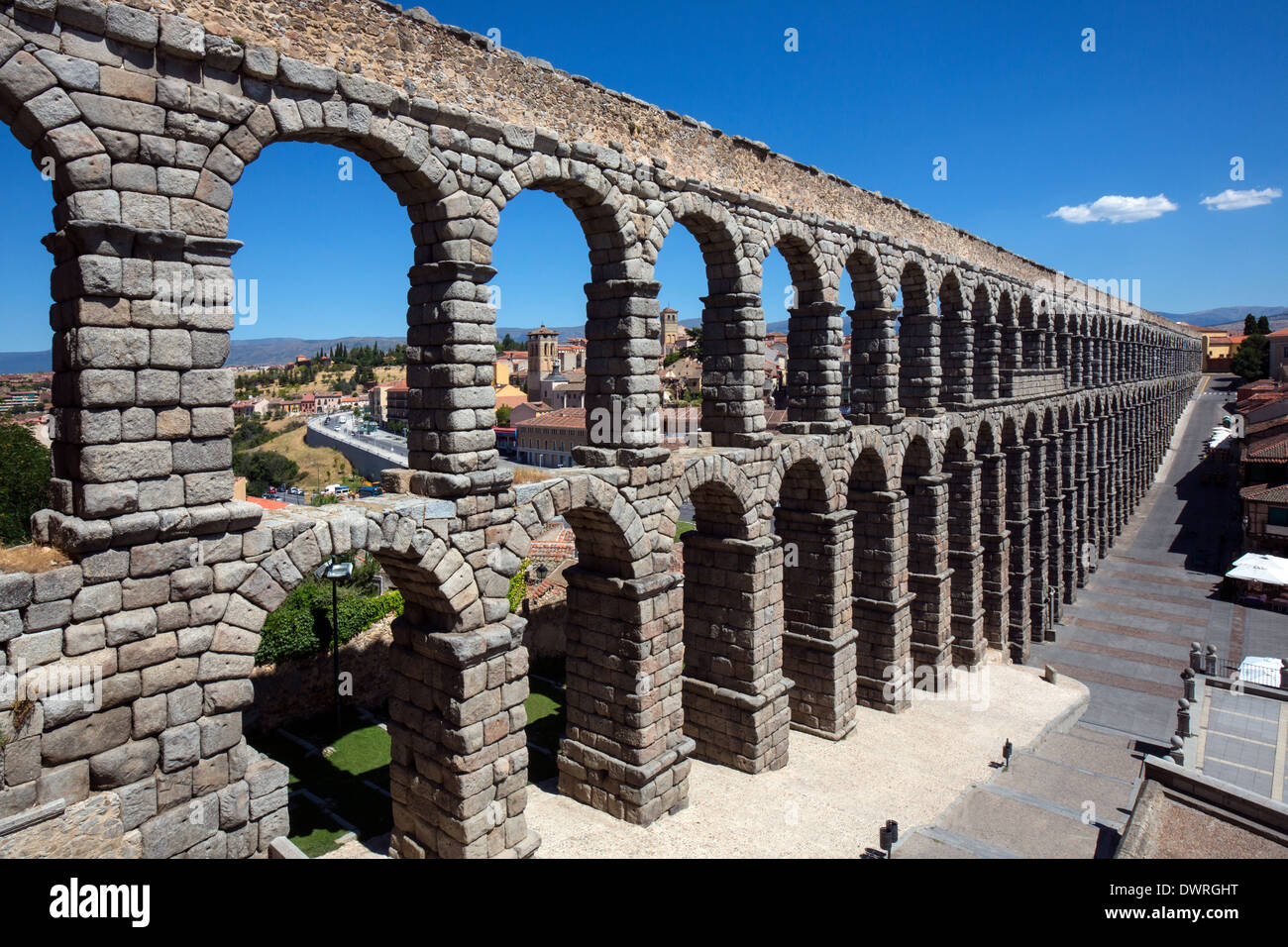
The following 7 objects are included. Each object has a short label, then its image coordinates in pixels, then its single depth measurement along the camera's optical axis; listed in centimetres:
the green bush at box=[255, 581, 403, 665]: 2136
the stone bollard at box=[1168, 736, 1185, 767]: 1722
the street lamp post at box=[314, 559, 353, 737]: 1527
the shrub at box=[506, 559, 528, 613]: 2658
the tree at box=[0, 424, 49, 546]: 3141
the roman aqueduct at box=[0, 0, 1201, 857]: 721
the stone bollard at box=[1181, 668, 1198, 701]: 2139
